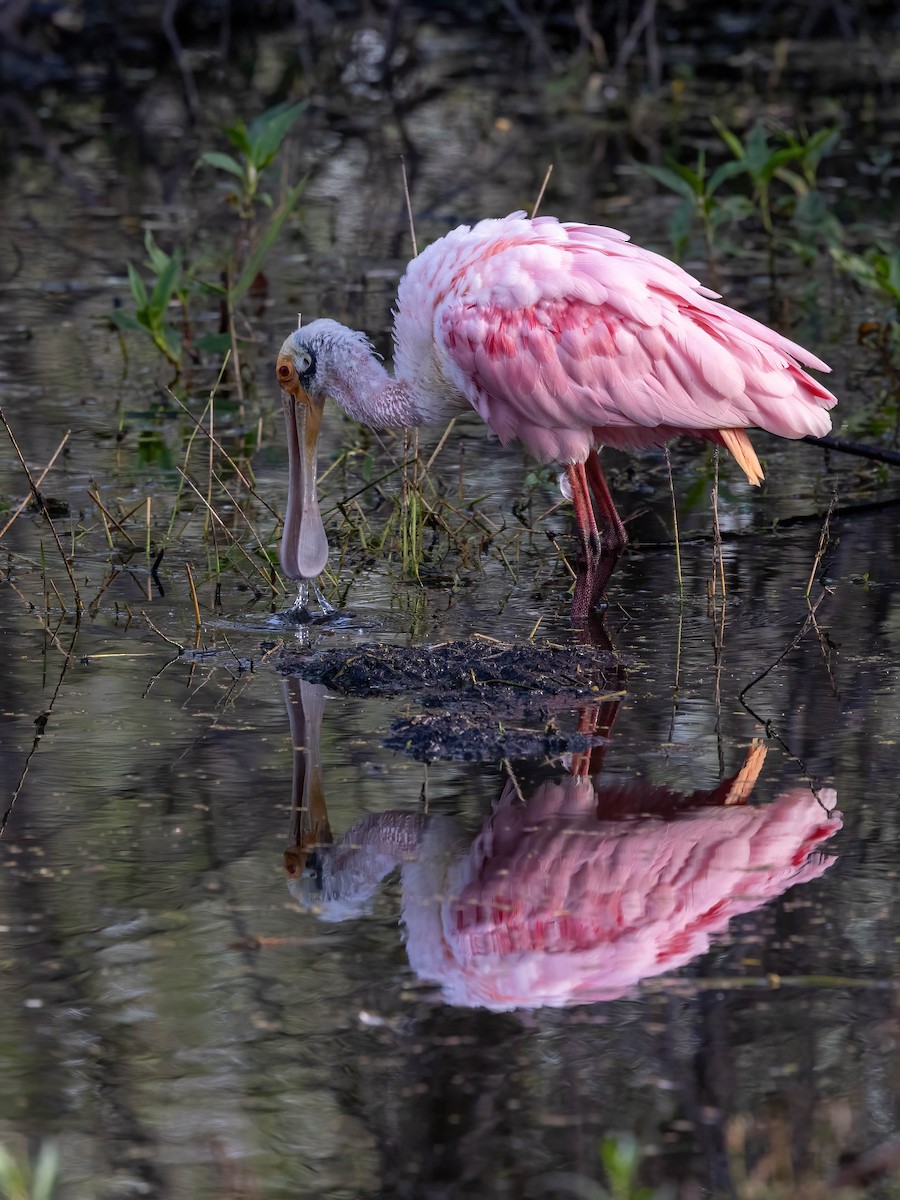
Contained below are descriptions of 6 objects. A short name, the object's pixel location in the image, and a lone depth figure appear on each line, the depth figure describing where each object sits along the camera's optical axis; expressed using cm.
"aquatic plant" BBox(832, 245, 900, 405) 1677
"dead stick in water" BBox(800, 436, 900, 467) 1396
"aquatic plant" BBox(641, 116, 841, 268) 1937
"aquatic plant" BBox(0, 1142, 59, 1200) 554
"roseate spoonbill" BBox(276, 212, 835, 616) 1269
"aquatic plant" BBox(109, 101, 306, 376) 1687
